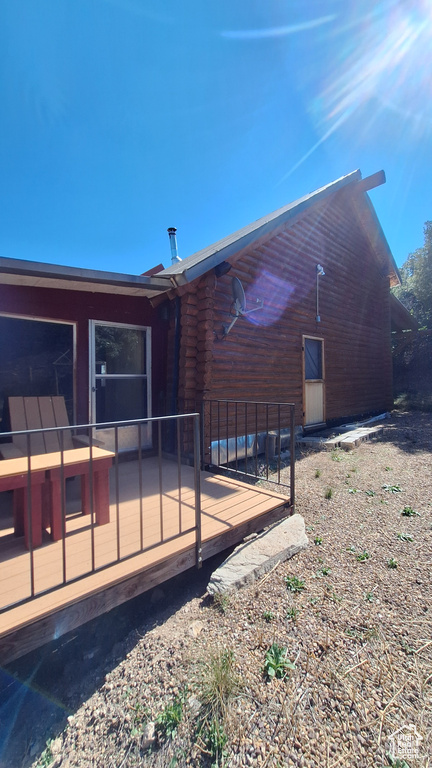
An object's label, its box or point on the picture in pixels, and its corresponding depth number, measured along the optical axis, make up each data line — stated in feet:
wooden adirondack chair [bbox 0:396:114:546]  7.16
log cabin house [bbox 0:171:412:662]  6.61
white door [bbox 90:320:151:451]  14.29
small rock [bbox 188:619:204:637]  6.31
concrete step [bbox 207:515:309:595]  7.34
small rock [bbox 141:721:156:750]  4.47
